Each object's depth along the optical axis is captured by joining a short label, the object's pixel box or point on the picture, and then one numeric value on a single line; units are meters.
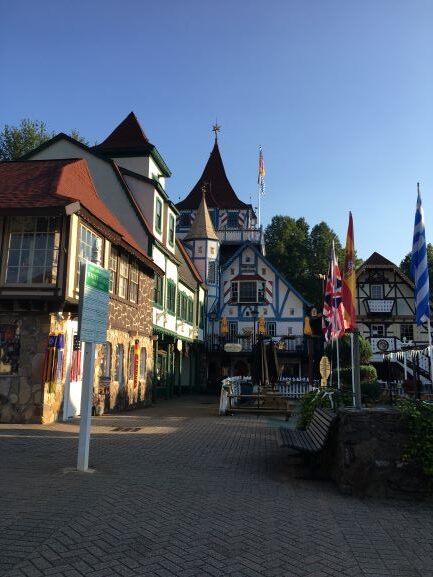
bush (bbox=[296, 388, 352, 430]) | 9.02
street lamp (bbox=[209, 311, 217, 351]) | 36.69
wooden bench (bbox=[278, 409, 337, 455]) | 7.20
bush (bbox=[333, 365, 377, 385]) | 22.84
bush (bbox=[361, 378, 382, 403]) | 18.88
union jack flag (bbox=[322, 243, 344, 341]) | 13.94
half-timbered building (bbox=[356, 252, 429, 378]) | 38.62
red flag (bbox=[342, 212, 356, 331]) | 8.10
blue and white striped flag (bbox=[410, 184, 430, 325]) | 7.92
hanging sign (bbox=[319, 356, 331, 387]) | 19.56
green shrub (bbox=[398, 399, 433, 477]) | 6.41
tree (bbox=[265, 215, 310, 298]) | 56.59
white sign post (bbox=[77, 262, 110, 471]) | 7.51
